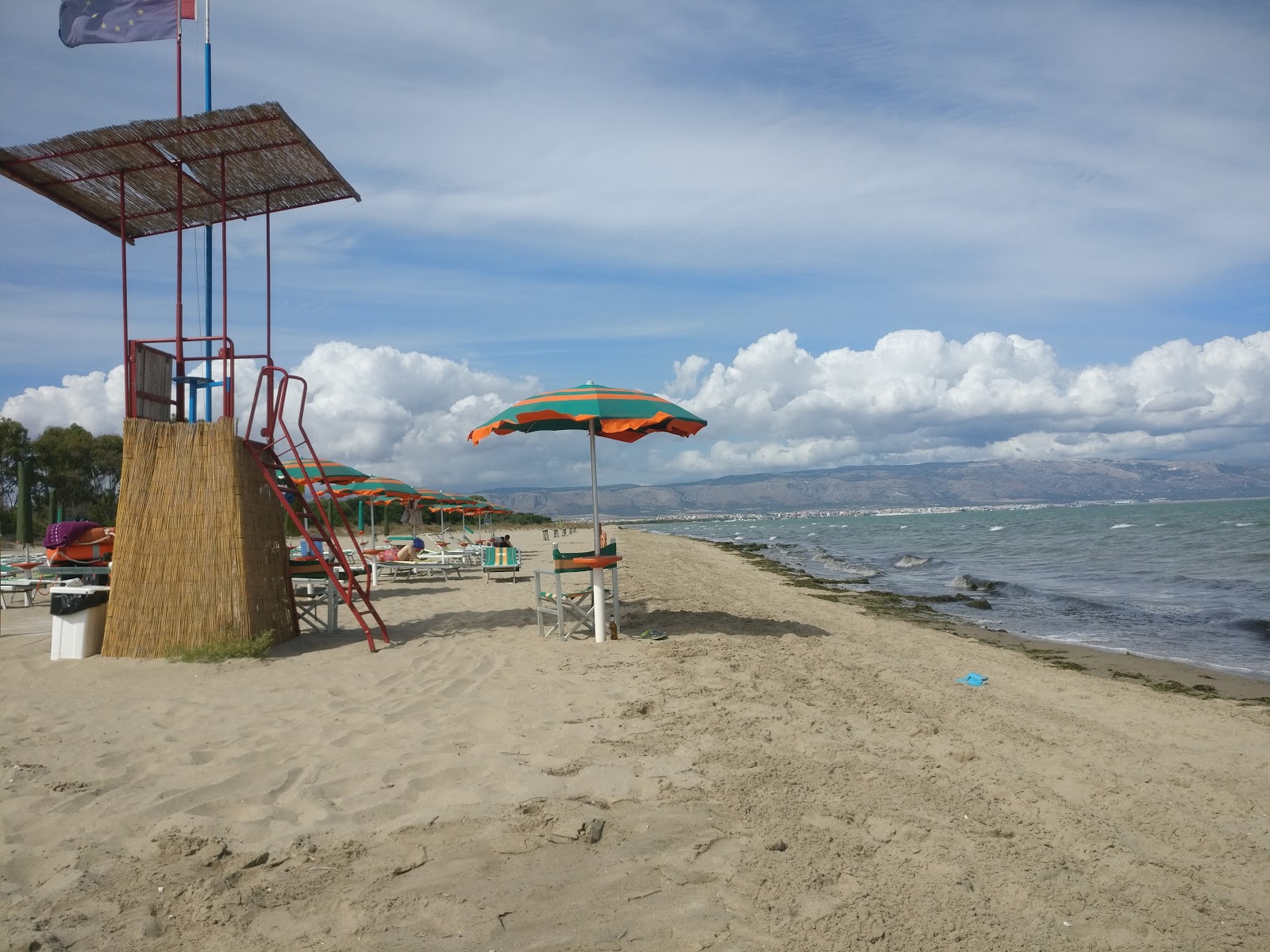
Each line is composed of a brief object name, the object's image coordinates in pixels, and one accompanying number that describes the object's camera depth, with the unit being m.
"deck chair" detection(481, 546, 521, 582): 16.33
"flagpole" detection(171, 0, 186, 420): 8.24
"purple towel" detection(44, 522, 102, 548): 9.53
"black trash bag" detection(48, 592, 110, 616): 7.42
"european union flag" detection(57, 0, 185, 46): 8.73
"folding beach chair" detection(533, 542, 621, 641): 8.21
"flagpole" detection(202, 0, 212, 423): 8.80
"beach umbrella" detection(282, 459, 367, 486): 14.06
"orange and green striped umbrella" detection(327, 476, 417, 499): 16.78
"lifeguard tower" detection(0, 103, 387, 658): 7.48
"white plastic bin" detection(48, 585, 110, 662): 7.47
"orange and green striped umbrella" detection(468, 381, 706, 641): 7.89
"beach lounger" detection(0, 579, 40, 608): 11.02
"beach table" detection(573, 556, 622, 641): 8.02
